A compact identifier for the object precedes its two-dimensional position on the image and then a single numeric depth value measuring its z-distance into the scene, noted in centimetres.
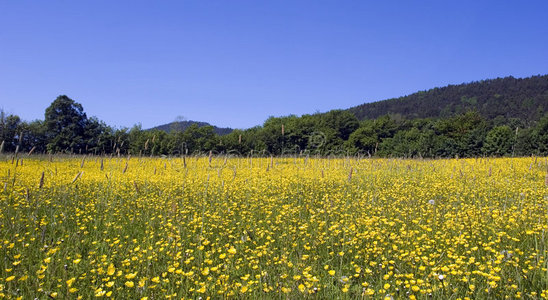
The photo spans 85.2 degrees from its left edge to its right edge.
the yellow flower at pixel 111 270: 249
